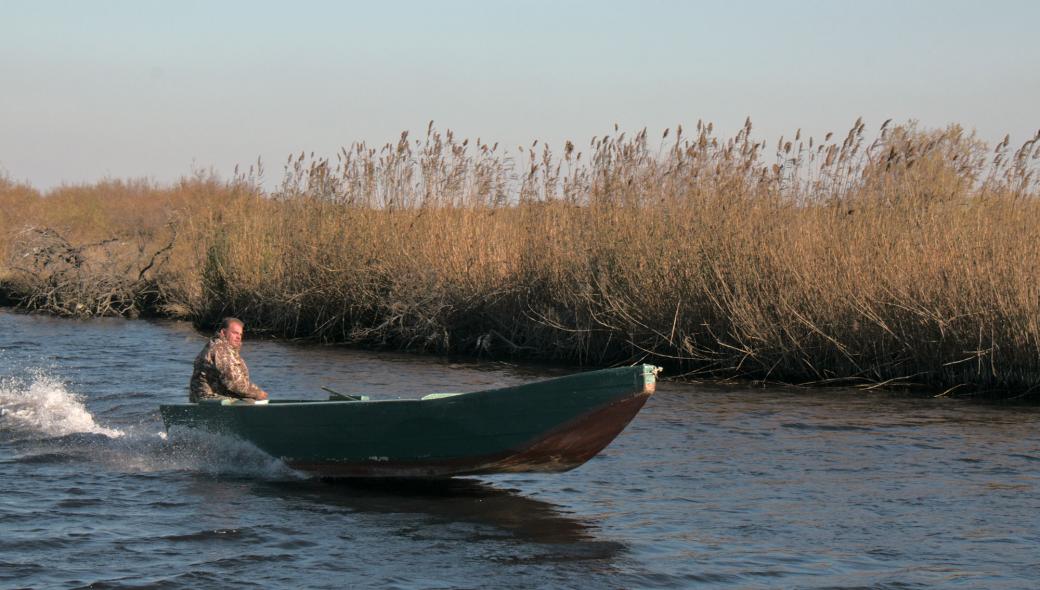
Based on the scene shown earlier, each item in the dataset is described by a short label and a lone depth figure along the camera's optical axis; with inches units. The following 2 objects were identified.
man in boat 786.8
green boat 652.1
